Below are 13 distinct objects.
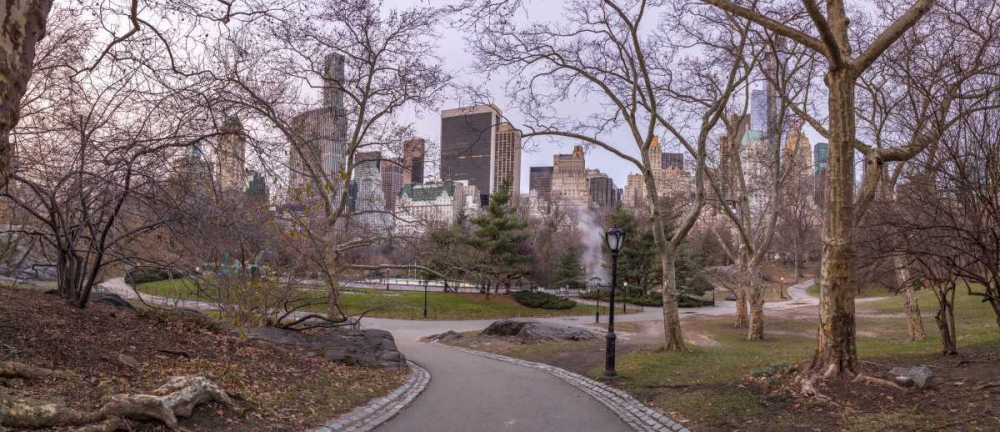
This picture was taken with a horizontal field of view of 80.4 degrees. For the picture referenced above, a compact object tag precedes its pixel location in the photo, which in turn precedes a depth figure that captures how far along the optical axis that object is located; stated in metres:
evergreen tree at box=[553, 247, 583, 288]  48.72
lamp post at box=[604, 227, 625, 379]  11.23
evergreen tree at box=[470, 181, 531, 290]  38.72
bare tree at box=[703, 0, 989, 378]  7.53
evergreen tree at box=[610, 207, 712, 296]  44.71
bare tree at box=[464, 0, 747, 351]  14.22
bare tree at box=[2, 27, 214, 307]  6.45
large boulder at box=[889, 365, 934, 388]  6.82
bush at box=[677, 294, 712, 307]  46.03
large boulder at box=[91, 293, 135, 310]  11.57
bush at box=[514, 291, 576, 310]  40.44
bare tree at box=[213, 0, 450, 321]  13.73
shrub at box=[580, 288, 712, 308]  45.66
